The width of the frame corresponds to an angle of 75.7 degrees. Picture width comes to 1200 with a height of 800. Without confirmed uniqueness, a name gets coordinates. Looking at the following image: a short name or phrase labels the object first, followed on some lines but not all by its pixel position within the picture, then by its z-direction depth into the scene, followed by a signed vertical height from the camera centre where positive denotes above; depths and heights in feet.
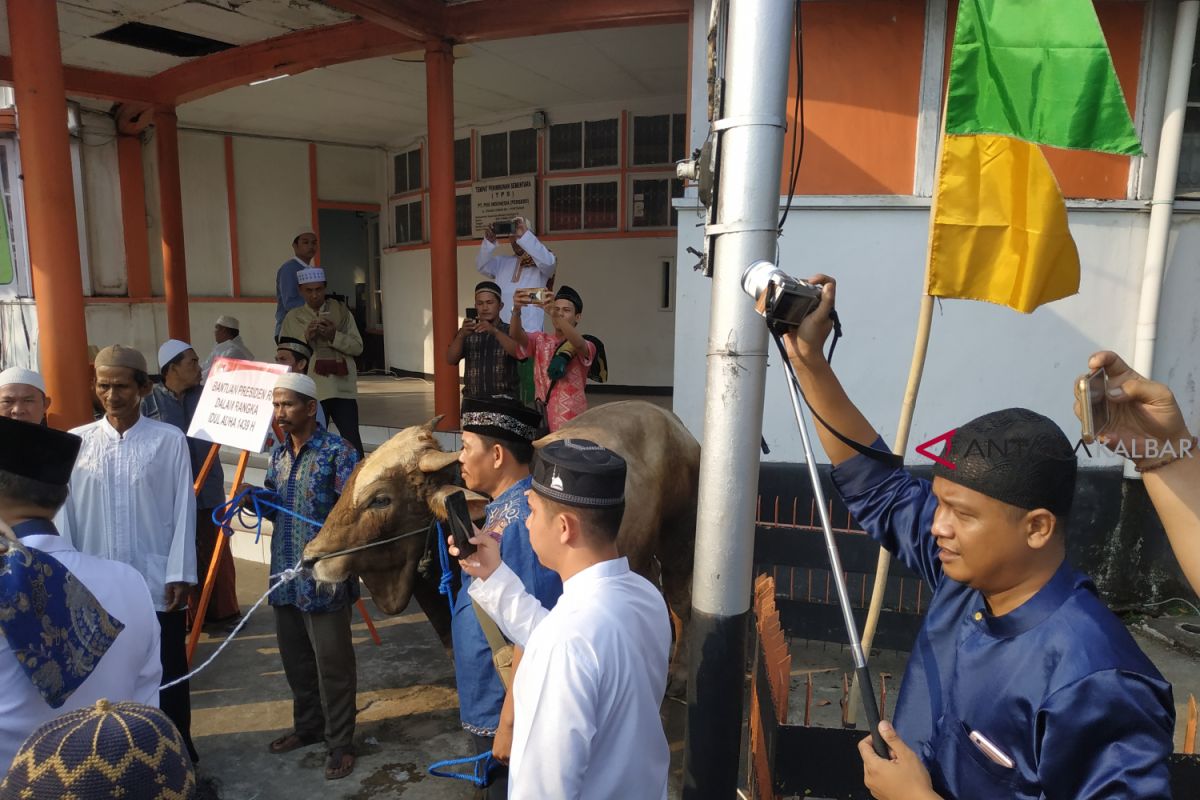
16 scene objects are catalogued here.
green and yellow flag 10.89 +2.14
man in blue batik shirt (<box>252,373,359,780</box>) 12.17 -4.95
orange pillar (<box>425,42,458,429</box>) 24.66 +2.34
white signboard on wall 38.83 +3.90
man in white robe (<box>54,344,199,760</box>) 11.41 -3.28
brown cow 11.13 -3.47
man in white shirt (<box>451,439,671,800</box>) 5.37 -2.75
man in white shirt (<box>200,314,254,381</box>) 25.38 -1.84
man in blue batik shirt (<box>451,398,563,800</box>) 8.16 -2.75
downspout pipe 17.70 +2.39
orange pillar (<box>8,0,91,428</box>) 17.58 +1.57
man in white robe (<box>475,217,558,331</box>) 21.91 +0.37
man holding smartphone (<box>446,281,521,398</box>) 18.65 -1.76
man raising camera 4.43 -2.36
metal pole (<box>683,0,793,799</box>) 7.70 -1.12
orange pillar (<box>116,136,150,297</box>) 38.40 +3.00
